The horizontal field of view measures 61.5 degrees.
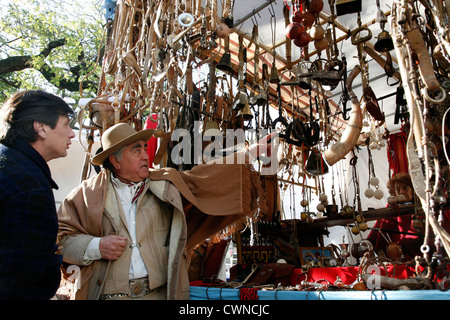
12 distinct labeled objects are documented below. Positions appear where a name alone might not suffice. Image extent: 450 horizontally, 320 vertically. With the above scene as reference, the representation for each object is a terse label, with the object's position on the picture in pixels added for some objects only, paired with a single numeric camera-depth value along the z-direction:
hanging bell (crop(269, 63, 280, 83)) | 2.81
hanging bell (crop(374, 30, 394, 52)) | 2.09
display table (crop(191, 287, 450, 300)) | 1.40
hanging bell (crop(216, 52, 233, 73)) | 2.50
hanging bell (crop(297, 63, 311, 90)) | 2.23
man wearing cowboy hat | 1.72
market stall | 1.25
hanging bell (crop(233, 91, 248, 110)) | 2.63
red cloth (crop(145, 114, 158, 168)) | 2.98
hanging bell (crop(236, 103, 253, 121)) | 2.75
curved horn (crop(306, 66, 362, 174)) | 1.85
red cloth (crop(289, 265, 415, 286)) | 2.46
